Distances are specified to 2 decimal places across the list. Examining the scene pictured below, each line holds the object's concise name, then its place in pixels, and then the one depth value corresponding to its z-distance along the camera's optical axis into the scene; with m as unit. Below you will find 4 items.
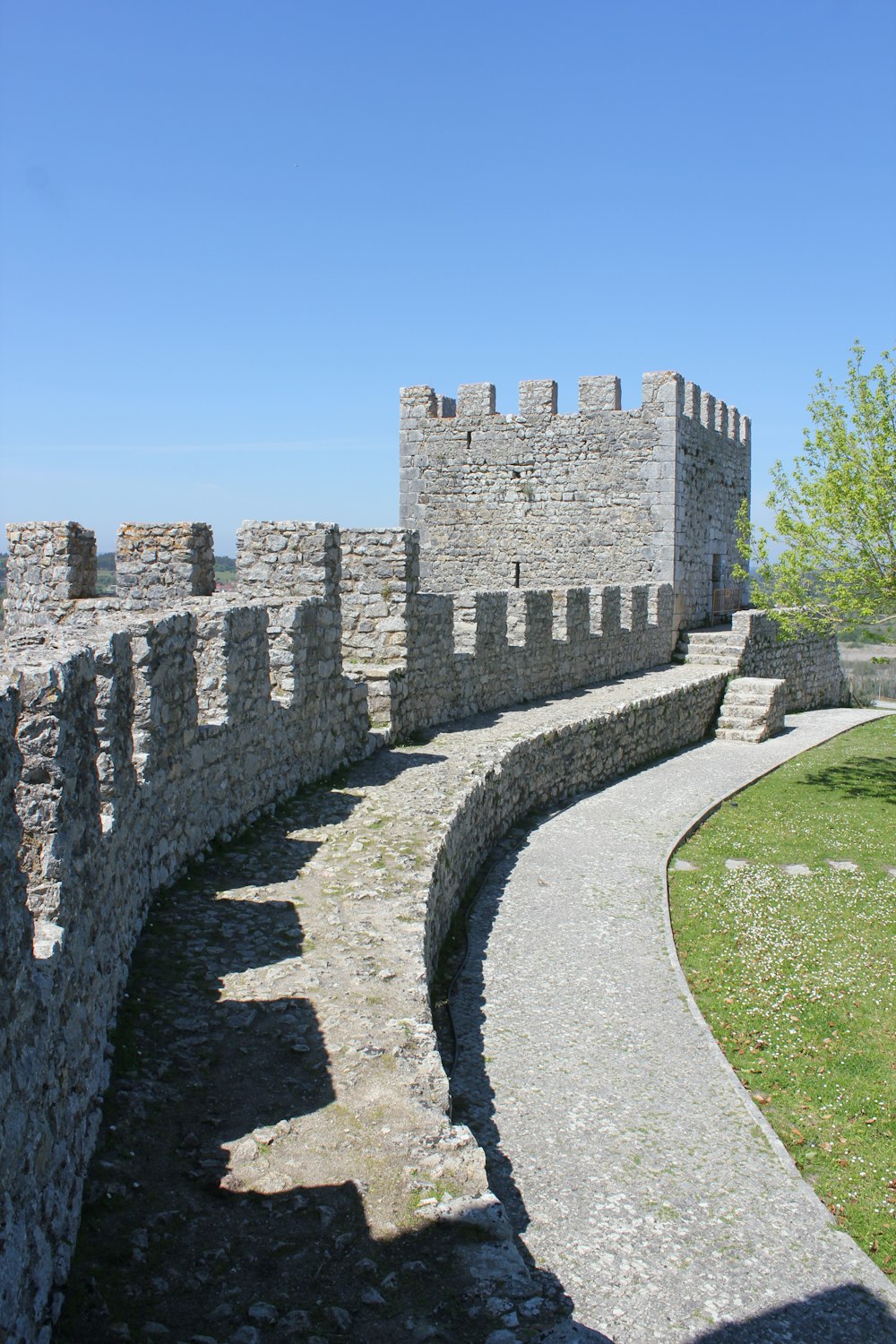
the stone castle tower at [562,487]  18.39
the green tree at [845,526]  13.00
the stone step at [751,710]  16.55
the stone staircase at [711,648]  18.19
